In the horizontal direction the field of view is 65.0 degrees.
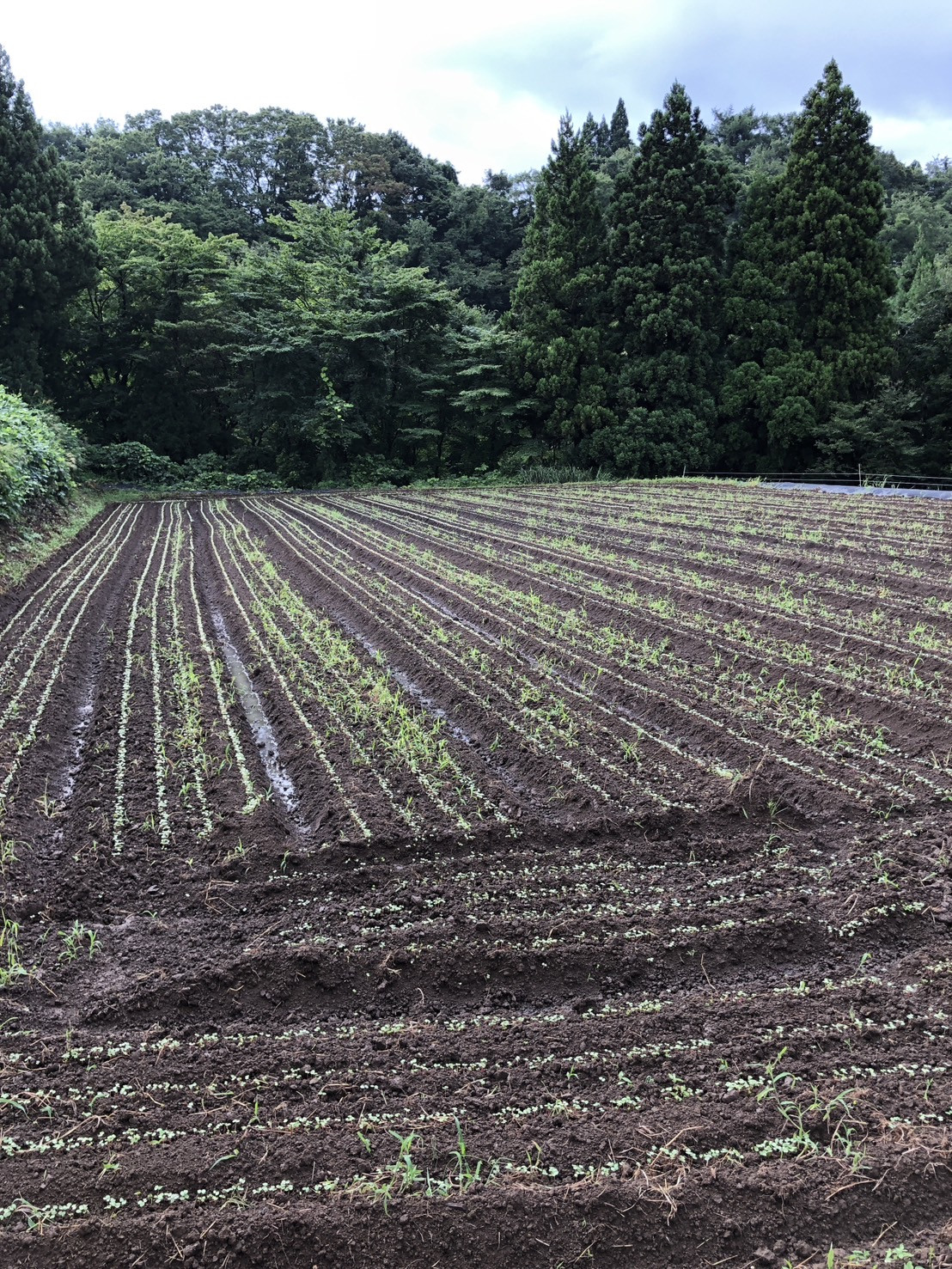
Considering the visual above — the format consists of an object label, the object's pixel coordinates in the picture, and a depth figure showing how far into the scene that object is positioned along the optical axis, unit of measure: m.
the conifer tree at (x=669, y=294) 20.20
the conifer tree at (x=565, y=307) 20.84
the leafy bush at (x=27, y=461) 9.65
